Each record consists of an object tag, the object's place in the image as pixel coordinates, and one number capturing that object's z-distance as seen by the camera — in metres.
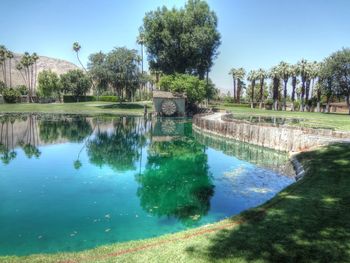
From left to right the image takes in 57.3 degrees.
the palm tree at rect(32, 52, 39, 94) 93.34
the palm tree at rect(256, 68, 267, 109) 97.31
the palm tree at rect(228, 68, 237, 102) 111.69
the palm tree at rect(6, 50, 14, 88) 89.28
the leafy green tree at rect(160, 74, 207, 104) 58.56
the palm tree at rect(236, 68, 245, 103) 110.44
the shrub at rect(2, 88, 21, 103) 82.31
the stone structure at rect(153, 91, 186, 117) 57.81
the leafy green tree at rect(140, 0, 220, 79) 63.75
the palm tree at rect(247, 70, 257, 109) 99.00
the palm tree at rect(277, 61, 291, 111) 85.79
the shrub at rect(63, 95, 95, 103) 93.25
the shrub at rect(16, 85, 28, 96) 102.76
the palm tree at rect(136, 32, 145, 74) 89.04
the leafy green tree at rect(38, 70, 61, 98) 95.31
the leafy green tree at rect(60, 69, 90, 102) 94.75
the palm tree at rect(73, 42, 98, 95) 97.25
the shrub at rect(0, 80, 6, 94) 102.25
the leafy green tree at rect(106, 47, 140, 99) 73.69
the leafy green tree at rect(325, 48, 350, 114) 65.06
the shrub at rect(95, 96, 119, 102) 91.89
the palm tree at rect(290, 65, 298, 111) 84.12
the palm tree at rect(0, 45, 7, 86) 88.50
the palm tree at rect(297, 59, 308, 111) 81.94
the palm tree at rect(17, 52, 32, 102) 91.75
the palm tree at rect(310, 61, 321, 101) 81.28
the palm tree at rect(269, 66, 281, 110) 83.88
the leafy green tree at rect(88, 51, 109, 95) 74.19
